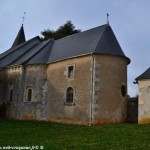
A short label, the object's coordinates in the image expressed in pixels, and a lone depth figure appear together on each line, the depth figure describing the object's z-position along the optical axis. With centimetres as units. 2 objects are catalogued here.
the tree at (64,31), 3703
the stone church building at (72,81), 2092
